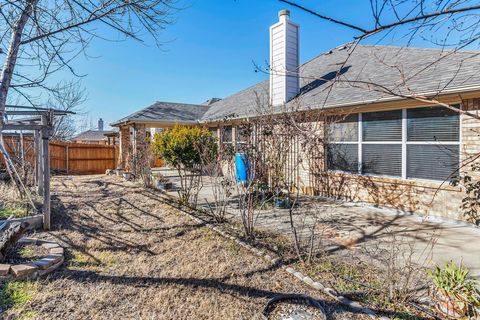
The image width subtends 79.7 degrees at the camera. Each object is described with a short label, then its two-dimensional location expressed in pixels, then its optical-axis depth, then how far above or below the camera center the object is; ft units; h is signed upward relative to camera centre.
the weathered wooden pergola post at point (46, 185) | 19.49 -2.09
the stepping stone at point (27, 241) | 16.38 -4.98
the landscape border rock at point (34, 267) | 12.58 -5.15
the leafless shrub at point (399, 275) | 10.75 -5.43
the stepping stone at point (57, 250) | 14.94 -5.12
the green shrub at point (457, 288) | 9.52 -4.73
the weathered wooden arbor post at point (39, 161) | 29.04 -0.74
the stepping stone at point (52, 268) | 13.09 -5.38
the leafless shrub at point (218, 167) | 22.17 -1.20
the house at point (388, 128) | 20.61 +1.93
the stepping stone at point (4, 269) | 12.55 -5.07
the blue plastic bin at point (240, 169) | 31.81 -1.81
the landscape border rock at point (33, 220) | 19.16 -4.54
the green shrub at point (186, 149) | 26.84 +0.41
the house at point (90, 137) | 126.91 +8.22
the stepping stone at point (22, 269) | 12.58 -5.11
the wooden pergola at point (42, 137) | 19.56 +1.31
